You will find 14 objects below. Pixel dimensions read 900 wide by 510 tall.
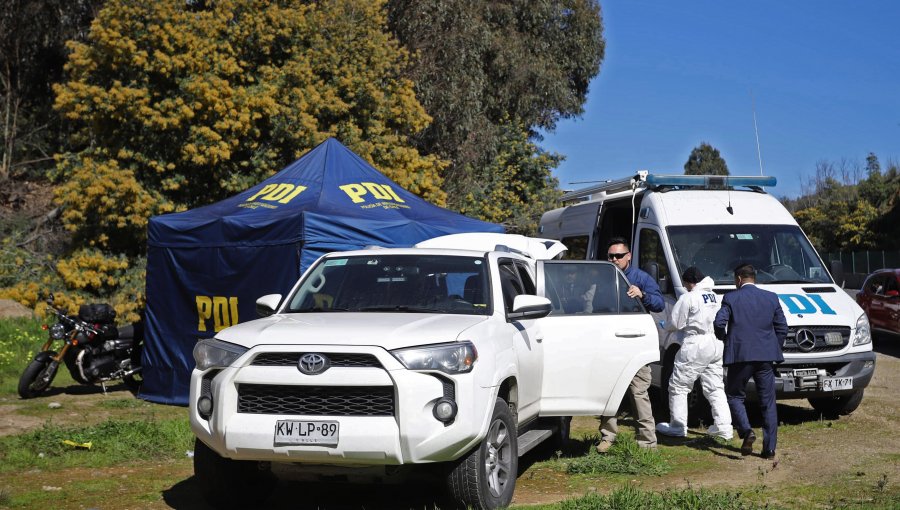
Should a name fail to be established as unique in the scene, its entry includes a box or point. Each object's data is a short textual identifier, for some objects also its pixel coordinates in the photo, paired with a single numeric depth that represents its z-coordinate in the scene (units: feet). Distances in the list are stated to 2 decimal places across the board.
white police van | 34.94
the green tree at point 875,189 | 179.42
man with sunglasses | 29.32
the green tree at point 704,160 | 347.56
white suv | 19.61
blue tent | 38.81
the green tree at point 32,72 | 95.45
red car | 61.72
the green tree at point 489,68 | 91.35
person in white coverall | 32.24
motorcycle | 42.24
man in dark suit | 29.25
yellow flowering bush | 68.23
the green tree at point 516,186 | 103.55
